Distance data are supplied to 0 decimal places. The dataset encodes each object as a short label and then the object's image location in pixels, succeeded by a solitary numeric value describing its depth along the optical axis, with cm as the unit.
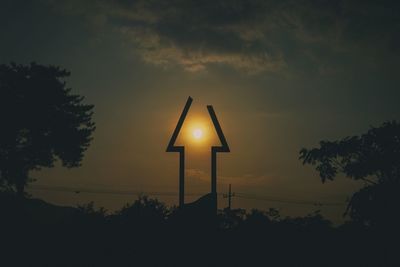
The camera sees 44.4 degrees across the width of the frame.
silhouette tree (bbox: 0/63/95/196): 4572
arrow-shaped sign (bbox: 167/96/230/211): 1675
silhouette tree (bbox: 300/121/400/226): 2935
